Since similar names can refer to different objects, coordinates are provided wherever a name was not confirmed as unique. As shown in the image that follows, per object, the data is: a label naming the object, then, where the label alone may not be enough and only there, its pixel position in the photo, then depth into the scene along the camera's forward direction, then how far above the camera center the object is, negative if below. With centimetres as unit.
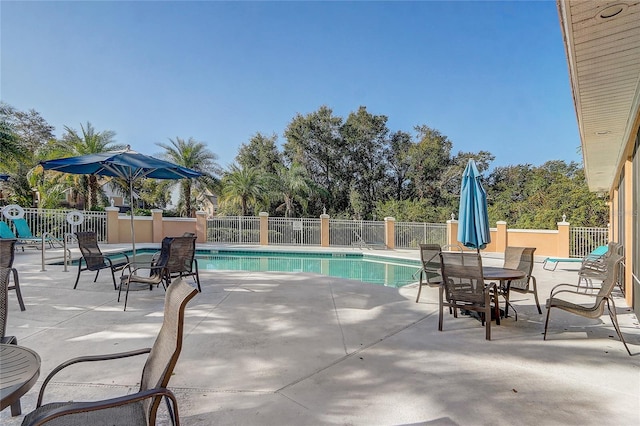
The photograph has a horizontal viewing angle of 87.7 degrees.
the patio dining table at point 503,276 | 395 -78
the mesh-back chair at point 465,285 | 357 -82
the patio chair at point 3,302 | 201 -55
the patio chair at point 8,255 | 397 -49
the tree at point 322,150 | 2339 +445
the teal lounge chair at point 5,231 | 852 -44
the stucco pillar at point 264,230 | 1595 -80
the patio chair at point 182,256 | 496 -65
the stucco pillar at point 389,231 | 1577 -89
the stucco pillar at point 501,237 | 1427 -106
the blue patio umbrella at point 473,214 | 543 -2
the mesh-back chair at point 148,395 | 120 -68
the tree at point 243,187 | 1780 +141
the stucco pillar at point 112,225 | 1389 -46
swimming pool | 960 -178
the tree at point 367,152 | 2355 +436
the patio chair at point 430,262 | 517 -78
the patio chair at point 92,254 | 540 -66
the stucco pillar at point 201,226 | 1565 -59
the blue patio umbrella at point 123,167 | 543 +85
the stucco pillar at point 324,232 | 1605 -91
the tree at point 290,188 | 1927 +147
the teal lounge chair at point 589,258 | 754 -104
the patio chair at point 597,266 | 550 -105
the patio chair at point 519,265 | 453 -79
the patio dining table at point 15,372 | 113 -61
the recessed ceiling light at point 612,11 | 211 +131
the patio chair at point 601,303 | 331 -96
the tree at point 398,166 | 2384 +340
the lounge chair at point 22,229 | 982 -44
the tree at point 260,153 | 2336 +431
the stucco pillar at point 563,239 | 1249 -101
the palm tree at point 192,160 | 1730 +284
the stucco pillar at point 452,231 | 1540 -86
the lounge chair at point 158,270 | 466 -84
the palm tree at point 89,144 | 1500 +317
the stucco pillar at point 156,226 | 1490 -57
